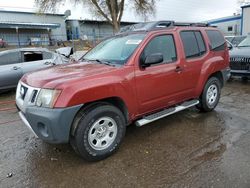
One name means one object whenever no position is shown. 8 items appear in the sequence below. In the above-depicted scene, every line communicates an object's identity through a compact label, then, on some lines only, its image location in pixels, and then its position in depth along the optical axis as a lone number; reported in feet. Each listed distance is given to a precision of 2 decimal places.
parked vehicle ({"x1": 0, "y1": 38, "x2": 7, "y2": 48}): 55.81
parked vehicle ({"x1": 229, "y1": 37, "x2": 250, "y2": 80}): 20.78
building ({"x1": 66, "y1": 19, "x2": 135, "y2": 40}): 103.65
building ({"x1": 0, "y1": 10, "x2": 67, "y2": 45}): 84.12
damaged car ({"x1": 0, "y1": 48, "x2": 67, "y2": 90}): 19.35
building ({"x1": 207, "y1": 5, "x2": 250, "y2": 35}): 68.62
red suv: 7.99
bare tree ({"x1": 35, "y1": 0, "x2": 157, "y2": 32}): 54.67
